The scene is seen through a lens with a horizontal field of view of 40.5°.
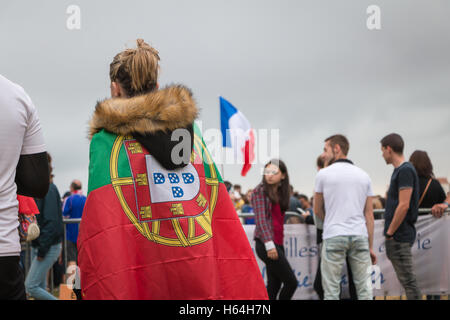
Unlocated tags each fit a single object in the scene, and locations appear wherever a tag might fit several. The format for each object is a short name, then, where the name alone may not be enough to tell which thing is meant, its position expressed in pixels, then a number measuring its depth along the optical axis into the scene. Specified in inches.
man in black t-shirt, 282.5
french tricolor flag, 481.8
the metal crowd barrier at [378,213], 346.0
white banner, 348.5
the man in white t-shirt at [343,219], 271.9
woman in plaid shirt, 296.0
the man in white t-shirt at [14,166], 105.0
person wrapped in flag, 118.9
